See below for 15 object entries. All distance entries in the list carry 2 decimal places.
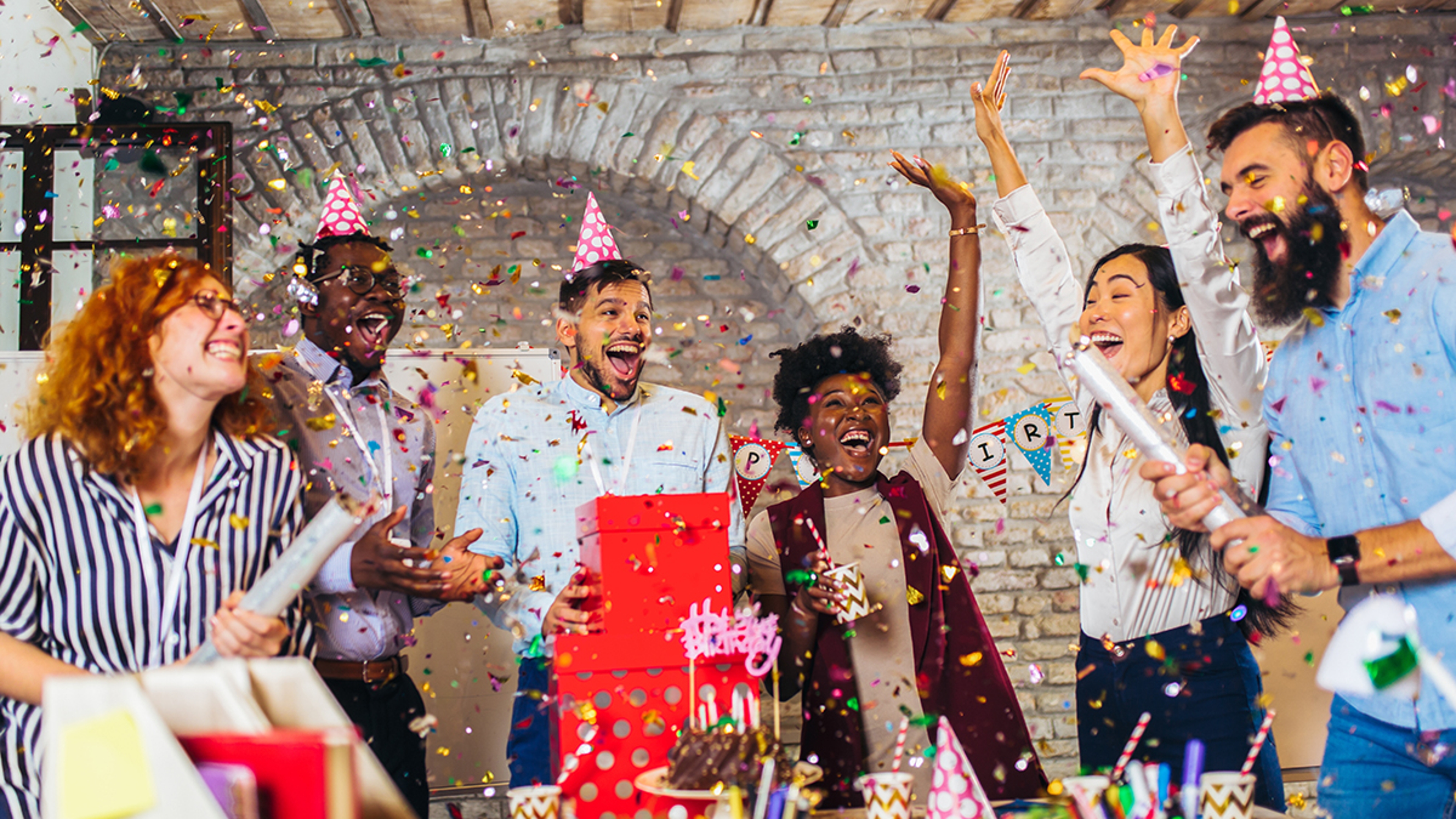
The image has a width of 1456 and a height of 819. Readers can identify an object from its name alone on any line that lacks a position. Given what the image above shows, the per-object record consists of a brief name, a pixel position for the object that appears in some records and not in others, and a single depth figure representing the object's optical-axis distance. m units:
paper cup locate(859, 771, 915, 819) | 1.33
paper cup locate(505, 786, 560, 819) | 1.32
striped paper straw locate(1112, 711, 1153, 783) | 1.29
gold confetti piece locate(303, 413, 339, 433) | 2.20
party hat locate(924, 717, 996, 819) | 1.23
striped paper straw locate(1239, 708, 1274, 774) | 1.27
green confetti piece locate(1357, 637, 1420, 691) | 1.16
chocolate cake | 1.36
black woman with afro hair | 2.18
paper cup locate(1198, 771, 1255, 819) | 1.27
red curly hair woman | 1.46
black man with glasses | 1.93
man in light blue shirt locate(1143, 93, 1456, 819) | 1.47
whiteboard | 2.85
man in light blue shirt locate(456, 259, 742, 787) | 2.20
